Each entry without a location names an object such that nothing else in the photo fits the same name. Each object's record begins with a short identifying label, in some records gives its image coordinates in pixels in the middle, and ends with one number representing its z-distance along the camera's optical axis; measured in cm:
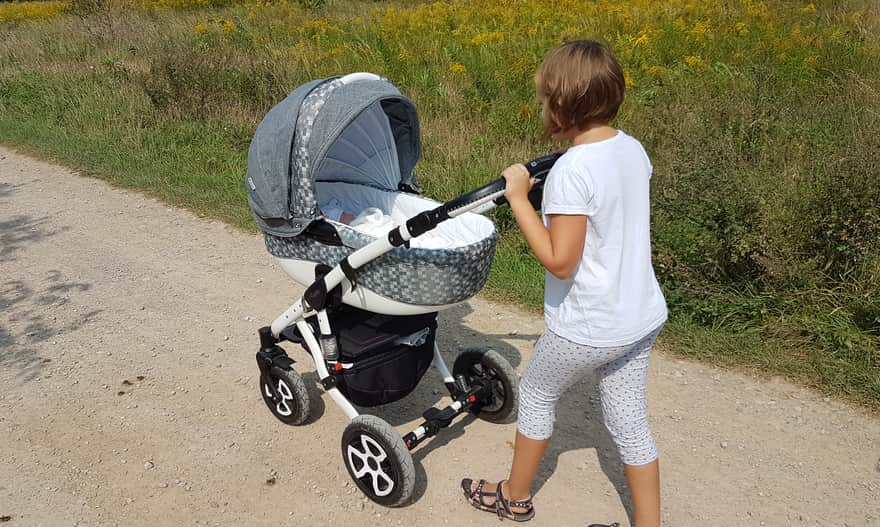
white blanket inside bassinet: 320
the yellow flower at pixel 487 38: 930
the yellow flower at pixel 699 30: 861
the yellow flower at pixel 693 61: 763
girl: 214
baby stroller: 283
